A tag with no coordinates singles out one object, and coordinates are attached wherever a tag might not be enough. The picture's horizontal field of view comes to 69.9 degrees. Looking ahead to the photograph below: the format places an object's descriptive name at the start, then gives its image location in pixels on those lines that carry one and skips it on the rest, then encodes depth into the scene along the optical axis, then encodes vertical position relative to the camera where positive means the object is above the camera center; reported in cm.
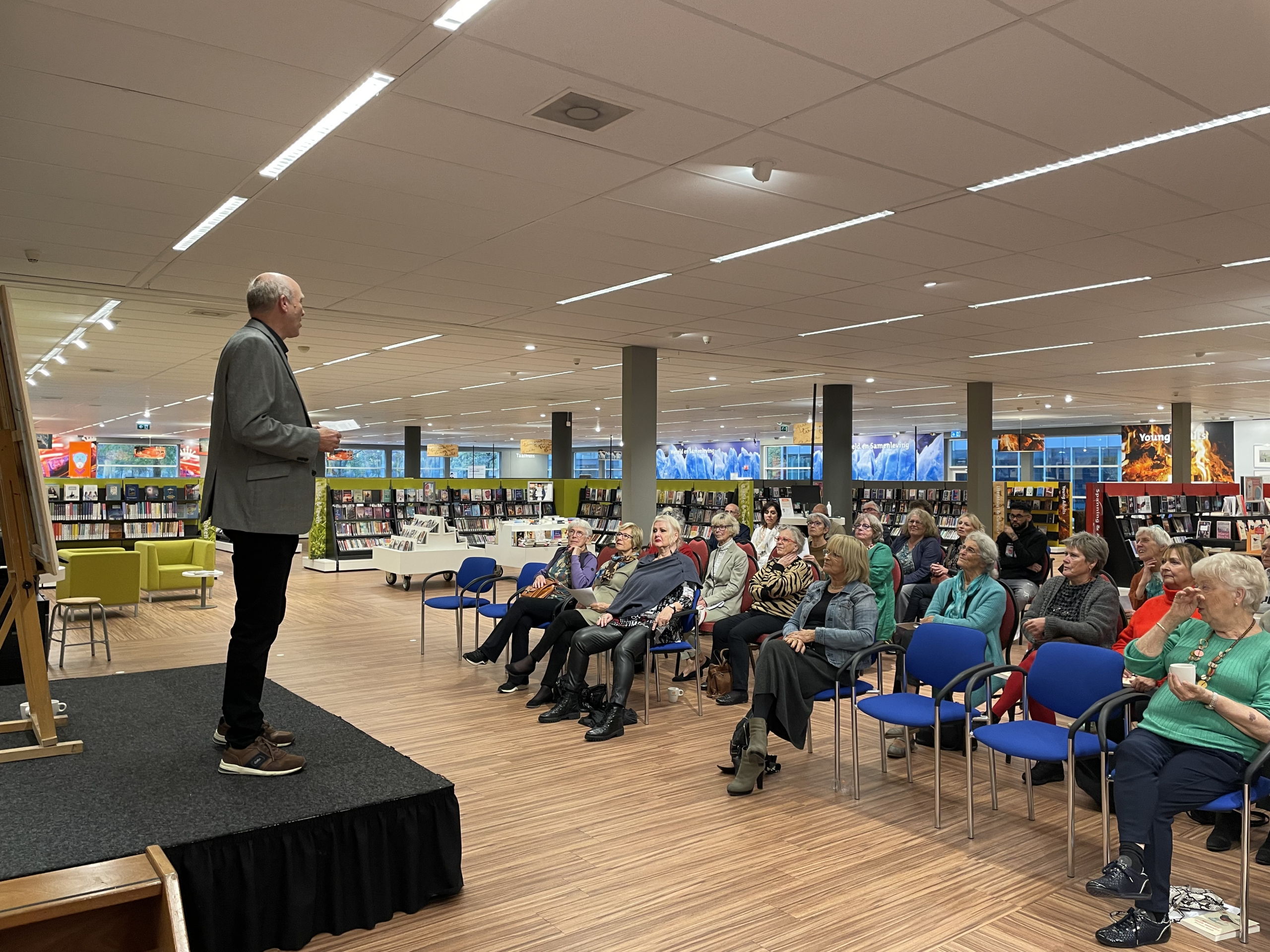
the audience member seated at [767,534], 962 -64
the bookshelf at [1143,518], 1231 -60
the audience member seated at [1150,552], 568 -49
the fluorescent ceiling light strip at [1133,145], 414 +164
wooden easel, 336 -19
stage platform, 273 -109
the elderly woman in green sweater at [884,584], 531 -67
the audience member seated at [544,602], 695 -95
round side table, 1156 -124
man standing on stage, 291 +4
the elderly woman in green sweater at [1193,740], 320 -98
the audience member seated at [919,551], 795 -67
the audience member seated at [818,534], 691 -44
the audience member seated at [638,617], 586 -94
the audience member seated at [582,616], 643 -97
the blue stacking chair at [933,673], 428 -101
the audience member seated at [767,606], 632 -92
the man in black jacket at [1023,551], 806 -68
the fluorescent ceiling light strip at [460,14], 323 +169
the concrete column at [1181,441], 1886 +72
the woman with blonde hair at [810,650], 471 -93
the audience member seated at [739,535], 889 -64
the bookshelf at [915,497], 1905 -47
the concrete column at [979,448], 1534 +49
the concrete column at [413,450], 2530 +82
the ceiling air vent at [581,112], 405 +168
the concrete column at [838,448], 1555 +50
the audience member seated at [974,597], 504 -70
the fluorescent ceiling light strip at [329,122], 392 +170
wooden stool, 806 -118
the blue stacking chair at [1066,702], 368 -100
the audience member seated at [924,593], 763 -100
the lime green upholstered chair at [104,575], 998 -105
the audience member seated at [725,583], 685 -80
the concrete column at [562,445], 2072 +77
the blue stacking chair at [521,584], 747 -88
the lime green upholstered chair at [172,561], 1199 -109
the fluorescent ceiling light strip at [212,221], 561 +171
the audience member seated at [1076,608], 499 -77
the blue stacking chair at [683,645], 604 -114
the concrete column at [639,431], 1132 +59
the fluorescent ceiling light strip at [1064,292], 757 +161
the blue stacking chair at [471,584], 787 -93
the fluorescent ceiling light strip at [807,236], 579 +166
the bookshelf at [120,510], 1462 -49
